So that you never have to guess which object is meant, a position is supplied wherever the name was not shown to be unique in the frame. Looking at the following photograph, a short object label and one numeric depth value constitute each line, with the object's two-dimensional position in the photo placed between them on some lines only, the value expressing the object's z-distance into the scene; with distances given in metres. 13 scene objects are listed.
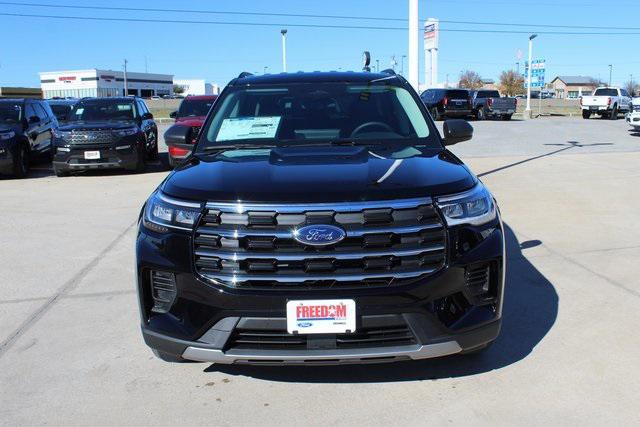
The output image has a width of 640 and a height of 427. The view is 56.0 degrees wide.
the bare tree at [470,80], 120.47
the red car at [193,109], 13.21
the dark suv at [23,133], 12.12
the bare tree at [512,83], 106.81
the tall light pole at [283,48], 39.25
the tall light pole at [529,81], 38.55
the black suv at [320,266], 2.90
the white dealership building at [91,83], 116.56
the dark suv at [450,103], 31.52
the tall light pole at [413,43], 11.20
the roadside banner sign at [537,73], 41.00
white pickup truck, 33.22
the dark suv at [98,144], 12.12
